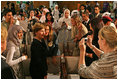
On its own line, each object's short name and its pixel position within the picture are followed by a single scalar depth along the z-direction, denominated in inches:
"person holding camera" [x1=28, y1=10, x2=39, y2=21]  96.7
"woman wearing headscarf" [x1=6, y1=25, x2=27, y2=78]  63.0
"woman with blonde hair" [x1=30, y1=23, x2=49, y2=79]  66.0
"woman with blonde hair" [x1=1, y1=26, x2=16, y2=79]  45.1
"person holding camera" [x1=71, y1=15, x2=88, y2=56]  70.1
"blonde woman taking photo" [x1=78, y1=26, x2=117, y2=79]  41.4
